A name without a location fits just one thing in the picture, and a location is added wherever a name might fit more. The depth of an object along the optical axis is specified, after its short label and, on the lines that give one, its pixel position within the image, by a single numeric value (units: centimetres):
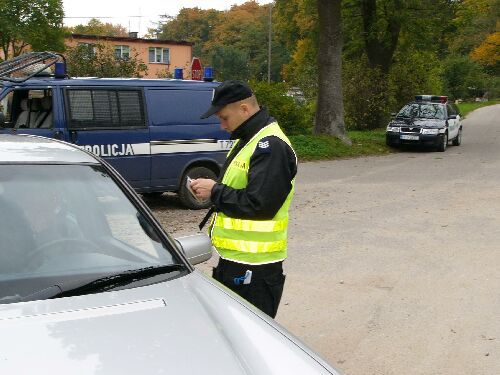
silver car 218
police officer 335
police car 2095
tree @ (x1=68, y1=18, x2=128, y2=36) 7962
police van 920
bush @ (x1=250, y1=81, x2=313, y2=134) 2139
